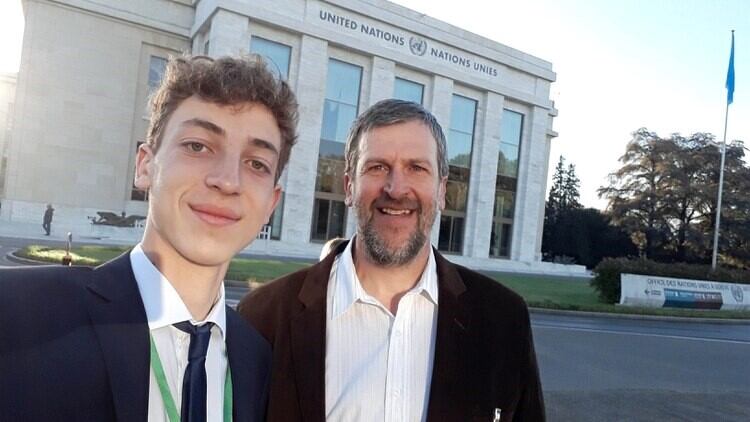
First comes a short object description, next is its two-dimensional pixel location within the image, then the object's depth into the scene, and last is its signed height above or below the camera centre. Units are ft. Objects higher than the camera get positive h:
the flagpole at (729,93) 82.79 +25.82
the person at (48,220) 81.51 -5.08
